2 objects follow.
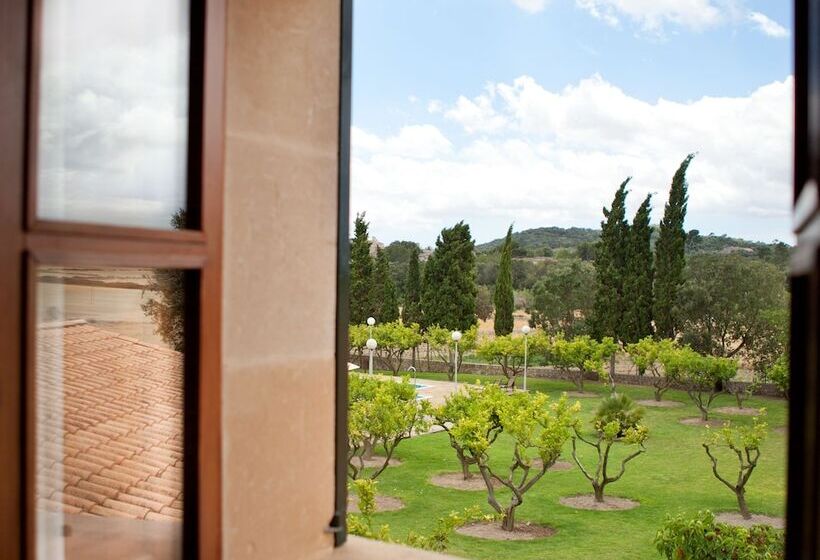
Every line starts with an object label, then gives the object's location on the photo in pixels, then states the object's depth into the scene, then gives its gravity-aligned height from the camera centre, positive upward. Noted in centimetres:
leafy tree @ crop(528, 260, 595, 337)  1727 -35
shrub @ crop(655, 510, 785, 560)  593 -201
